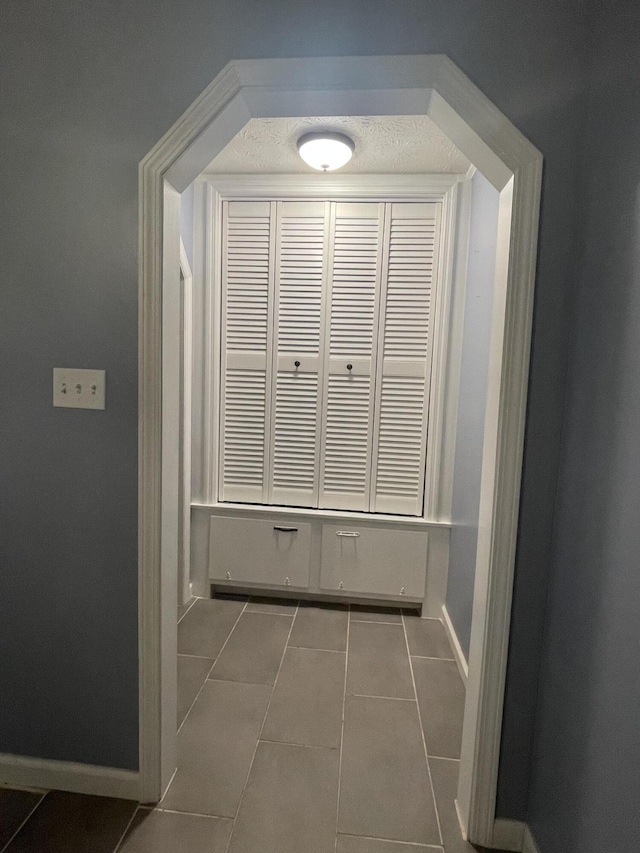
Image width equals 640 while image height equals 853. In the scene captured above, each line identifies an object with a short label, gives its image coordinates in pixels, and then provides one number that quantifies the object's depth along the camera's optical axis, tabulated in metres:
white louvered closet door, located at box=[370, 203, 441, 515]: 2.76
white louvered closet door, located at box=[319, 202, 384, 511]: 2.79
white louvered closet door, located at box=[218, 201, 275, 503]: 2.87
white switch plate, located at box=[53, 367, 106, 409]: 1.46
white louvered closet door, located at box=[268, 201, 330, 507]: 2.82
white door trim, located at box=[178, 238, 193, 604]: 2.78
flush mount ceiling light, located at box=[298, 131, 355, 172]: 2.21
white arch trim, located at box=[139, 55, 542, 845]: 1.27
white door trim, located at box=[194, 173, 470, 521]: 2.70
